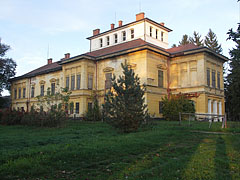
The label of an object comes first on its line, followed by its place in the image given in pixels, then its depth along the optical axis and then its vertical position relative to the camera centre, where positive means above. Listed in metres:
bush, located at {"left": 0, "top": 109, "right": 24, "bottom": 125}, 23.77 -0.86
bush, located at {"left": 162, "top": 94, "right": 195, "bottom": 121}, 29.17 +0.43
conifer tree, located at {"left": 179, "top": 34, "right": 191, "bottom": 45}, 64.38 +18.48
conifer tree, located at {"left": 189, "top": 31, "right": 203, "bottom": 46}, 62.22 +18.04
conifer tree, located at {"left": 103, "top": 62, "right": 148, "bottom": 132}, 15.31 +0.26
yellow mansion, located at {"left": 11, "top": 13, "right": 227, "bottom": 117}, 31.16 +5.70
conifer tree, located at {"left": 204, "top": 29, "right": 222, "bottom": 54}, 58.57 +16.55
